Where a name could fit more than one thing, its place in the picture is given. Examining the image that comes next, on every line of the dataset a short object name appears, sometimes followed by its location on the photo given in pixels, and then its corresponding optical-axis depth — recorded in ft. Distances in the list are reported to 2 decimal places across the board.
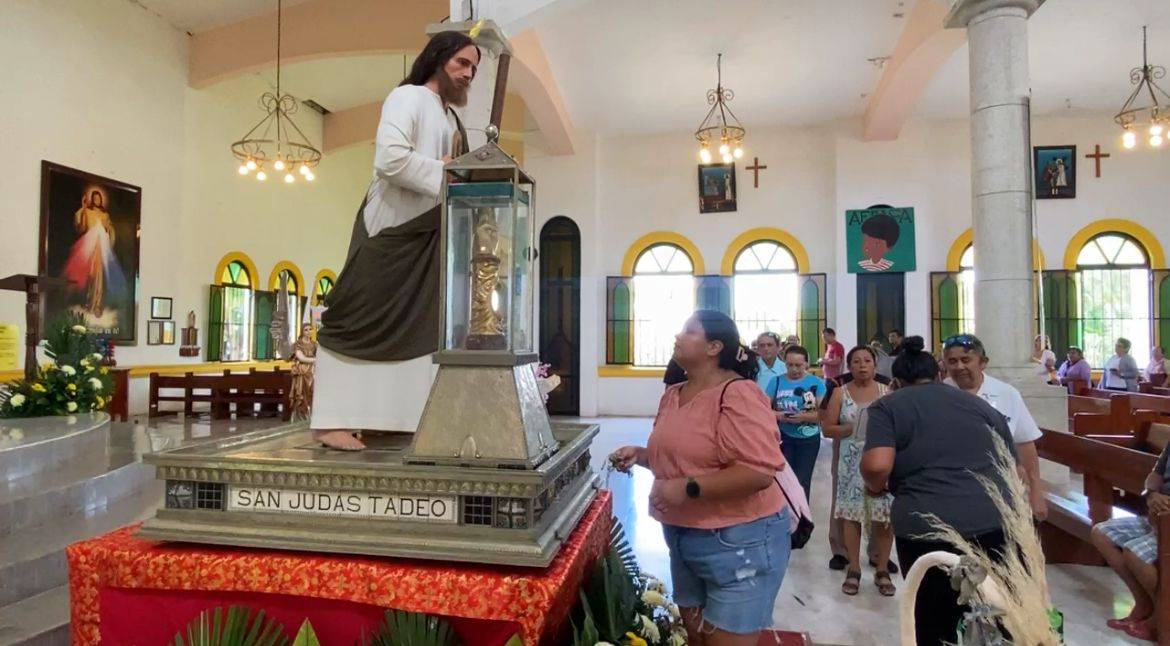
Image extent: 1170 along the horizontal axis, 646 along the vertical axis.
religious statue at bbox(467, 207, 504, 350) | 5.85
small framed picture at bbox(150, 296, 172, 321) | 30.66
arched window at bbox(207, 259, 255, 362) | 34.42
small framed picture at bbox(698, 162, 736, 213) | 39.86
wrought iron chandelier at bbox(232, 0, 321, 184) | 31.60
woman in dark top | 7.40
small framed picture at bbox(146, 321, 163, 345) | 30.63
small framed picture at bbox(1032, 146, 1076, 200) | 37.40
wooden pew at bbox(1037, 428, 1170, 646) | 11.68
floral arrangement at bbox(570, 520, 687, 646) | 5.30
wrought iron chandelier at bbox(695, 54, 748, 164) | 32.65
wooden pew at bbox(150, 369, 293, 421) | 29.53
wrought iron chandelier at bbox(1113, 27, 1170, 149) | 29.96
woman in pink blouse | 6.27
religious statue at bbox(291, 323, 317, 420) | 27.73
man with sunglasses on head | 10.03
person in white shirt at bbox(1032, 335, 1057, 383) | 17.08
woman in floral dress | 12.34
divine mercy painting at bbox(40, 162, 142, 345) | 25.67
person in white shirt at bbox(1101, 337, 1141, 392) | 31.30
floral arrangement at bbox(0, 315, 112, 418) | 17.93
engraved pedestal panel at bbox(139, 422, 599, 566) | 5.00
